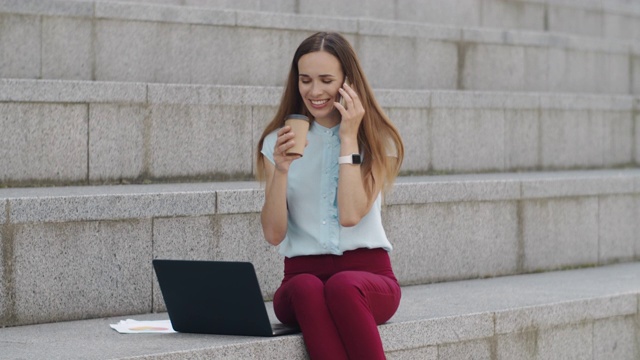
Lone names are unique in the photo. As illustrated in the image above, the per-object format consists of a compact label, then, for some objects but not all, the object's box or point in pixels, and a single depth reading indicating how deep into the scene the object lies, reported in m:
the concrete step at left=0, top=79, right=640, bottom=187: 6.54
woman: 5.20
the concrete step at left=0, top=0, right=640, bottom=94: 7.31
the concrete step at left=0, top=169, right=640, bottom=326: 5.69
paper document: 5.38
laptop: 4.98
